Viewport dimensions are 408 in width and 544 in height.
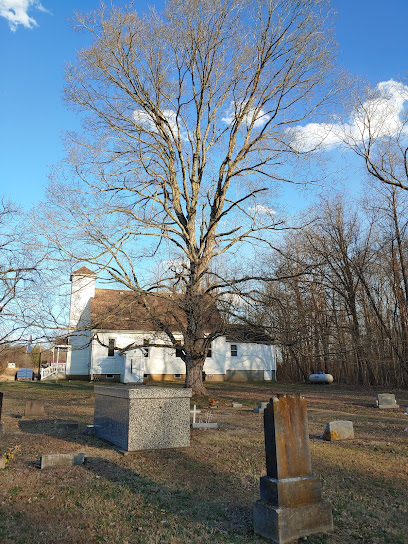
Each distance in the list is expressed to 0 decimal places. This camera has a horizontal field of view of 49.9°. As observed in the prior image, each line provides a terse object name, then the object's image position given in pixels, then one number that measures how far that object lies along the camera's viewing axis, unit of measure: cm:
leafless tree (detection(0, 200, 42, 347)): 1509
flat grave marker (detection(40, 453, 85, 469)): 659
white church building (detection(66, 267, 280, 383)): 2896
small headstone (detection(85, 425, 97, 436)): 958
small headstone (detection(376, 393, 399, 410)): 1567
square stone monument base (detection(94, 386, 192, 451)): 788
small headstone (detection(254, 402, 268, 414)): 1365
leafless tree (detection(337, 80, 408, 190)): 1811
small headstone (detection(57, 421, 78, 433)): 1014
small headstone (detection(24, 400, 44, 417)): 1243
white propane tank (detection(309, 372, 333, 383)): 3040
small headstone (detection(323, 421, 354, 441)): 923
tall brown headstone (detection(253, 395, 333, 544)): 427
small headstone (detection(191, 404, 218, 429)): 1052
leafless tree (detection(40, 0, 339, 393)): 1543
